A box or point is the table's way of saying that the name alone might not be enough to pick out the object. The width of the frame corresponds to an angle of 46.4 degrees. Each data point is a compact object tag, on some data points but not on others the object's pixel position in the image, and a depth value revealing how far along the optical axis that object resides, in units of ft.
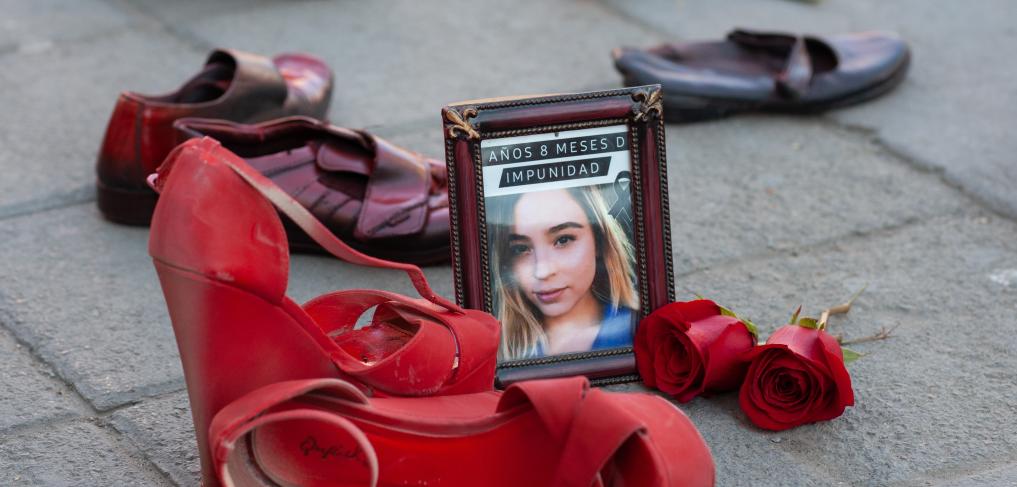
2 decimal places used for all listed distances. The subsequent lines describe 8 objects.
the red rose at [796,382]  5.30
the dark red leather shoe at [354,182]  6.93
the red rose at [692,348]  5.49
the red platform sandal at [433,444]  4.39
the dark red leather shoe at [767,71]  9.15
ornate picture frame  5.57
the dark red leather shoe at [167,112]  7.36
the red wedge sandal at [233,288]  4.41
